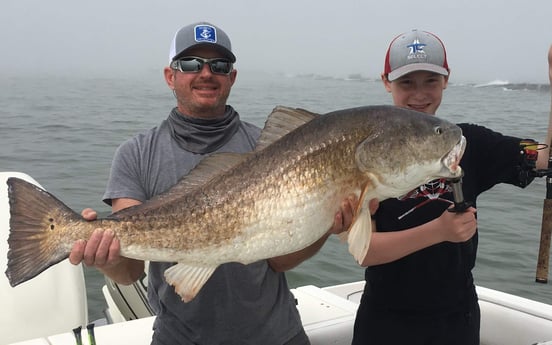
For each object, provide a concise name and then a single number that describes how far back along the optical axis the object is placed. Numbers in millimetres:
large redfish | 2217
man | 2627
